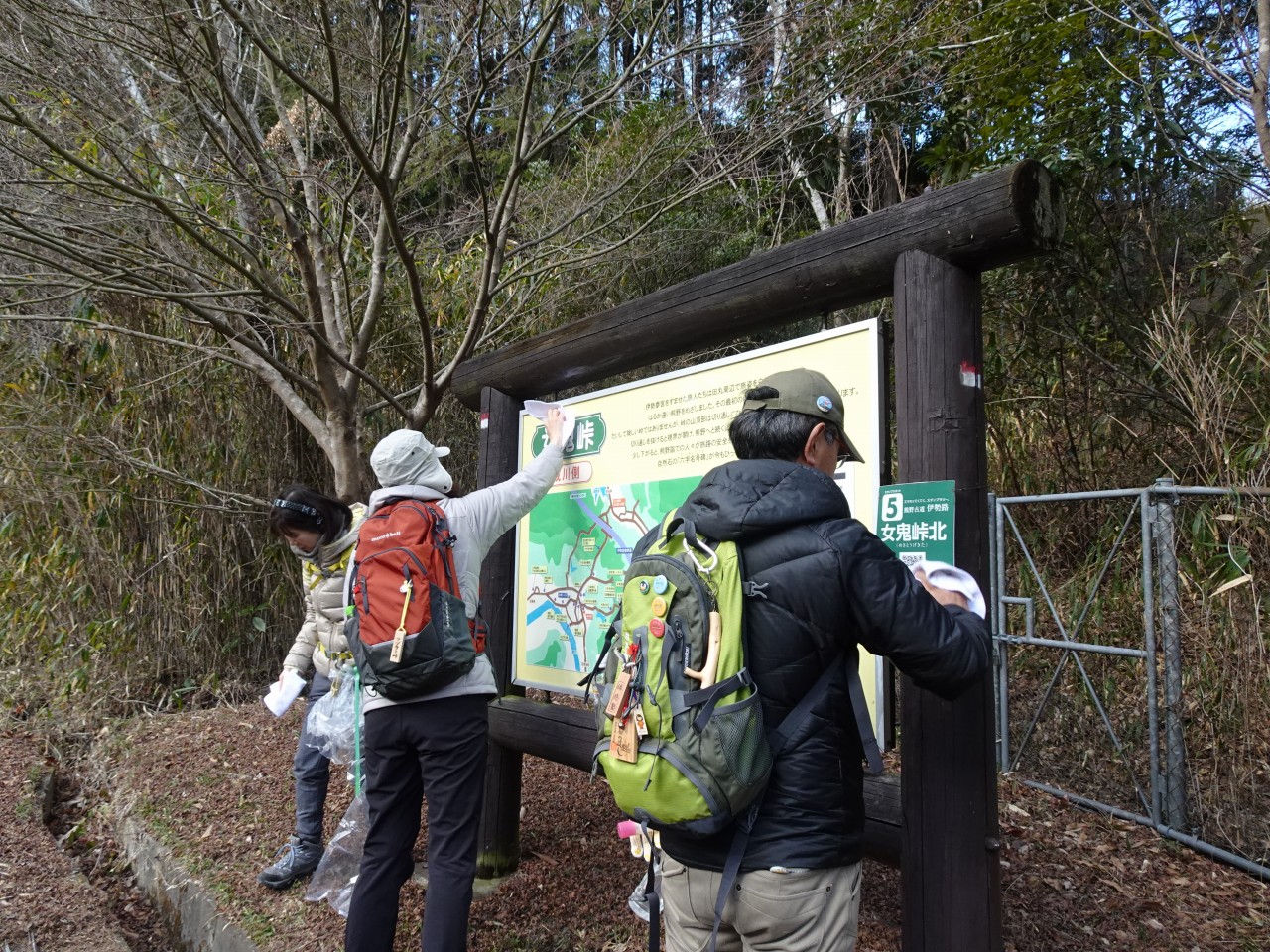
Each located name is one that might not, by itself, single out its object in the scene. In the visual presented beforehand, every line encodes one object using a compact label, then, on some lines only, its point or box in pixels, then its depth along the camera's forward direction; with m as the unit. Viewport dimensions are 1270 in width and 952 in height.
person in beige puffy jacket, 3.13
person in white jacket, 2.52
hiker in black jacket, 1.53
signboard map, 2.17
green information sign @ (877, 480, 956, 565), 1.90
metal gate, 3.93
